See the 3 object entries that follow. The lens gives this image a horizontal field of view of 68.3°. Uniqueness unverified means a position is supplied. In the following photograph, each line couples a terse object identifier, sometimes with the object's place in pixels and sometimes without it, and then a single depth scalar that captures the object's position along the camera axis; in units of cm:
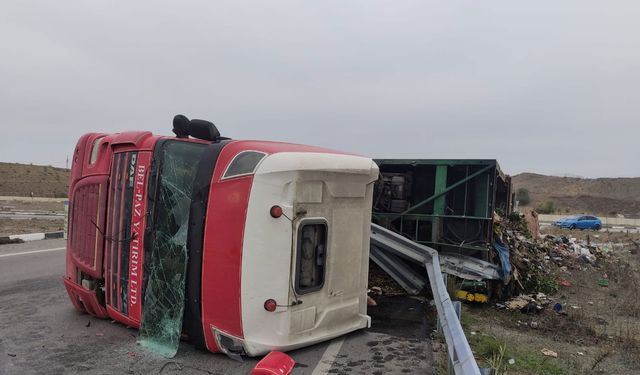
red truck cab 389
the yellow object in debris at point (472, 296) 693
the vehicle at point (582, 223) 3319
